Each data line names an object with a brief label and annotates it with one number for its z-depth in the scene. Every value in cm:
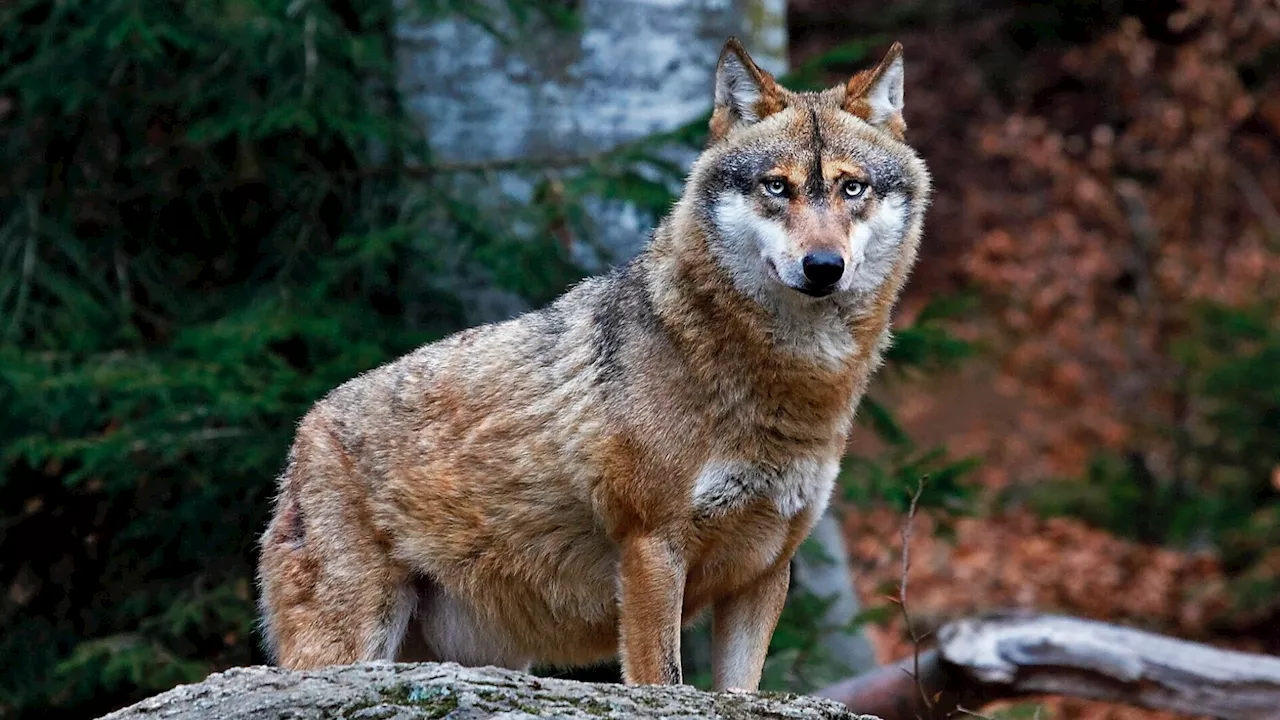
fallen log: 1602
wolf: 1085
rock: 821
